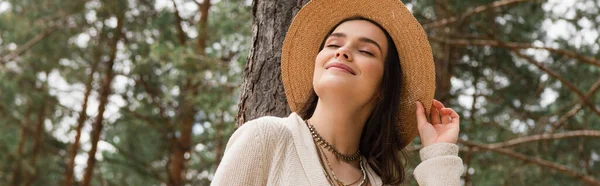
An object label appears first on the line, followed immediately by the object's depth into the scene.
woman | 1.77
